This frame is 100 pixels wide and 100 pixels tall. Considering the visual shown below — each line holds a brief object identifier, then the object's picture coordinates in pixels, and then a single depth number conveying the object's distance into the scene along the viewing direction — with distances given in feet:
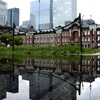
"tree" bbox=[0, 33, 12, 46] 147.15
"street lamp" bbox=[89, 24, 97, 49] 148.55
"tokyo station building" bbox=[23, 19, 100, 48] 149.26
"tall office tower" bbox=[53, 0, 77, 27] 351.41
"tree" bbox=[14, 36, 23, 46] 150.75
